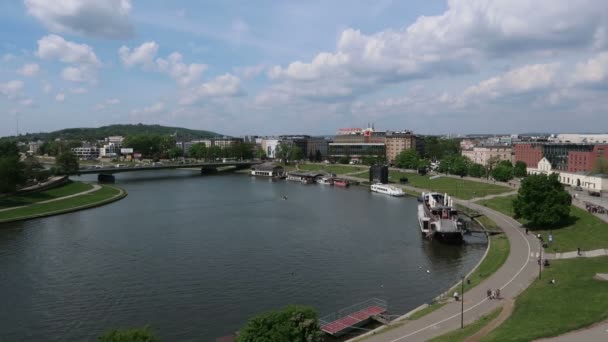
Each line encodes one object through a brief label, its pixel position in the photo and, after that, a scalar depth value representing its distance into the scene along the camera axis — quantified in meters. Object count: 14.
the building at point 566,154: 100.75
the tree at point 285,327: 21.45
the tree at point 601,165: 93.69
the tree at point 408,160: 138.50
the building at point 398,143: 182.50
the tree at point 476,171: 111.94
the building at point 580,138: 127.65
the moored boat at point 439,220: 54.03
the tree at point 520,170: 109.94
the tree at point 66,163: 117.31
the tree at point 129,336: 18.88
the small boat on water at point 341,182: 122.96
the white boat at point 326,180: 128.62
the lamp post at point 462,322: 27.27
